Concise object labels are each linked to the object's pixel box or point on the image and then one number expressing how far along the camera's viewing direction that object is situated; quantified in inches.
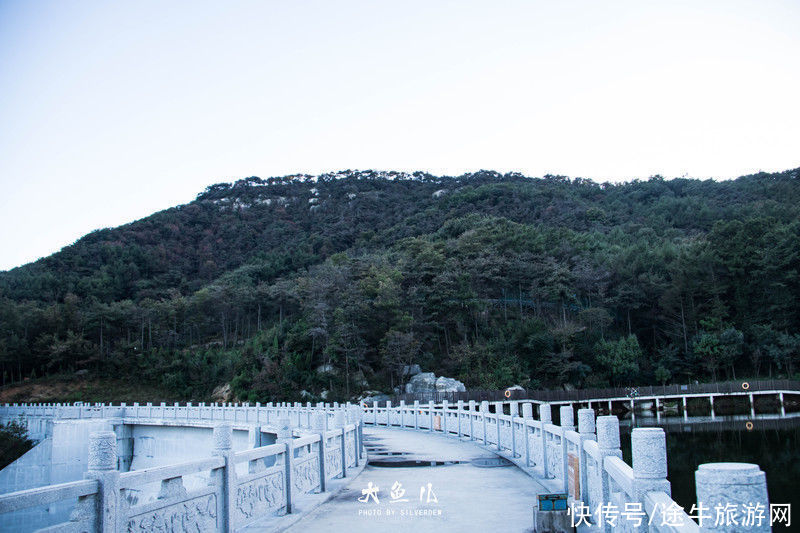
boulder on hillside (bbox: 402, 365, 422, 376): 1801.2
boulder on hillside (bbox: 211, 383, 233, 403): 1957.3
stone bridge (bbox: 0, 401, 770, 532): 168.7
